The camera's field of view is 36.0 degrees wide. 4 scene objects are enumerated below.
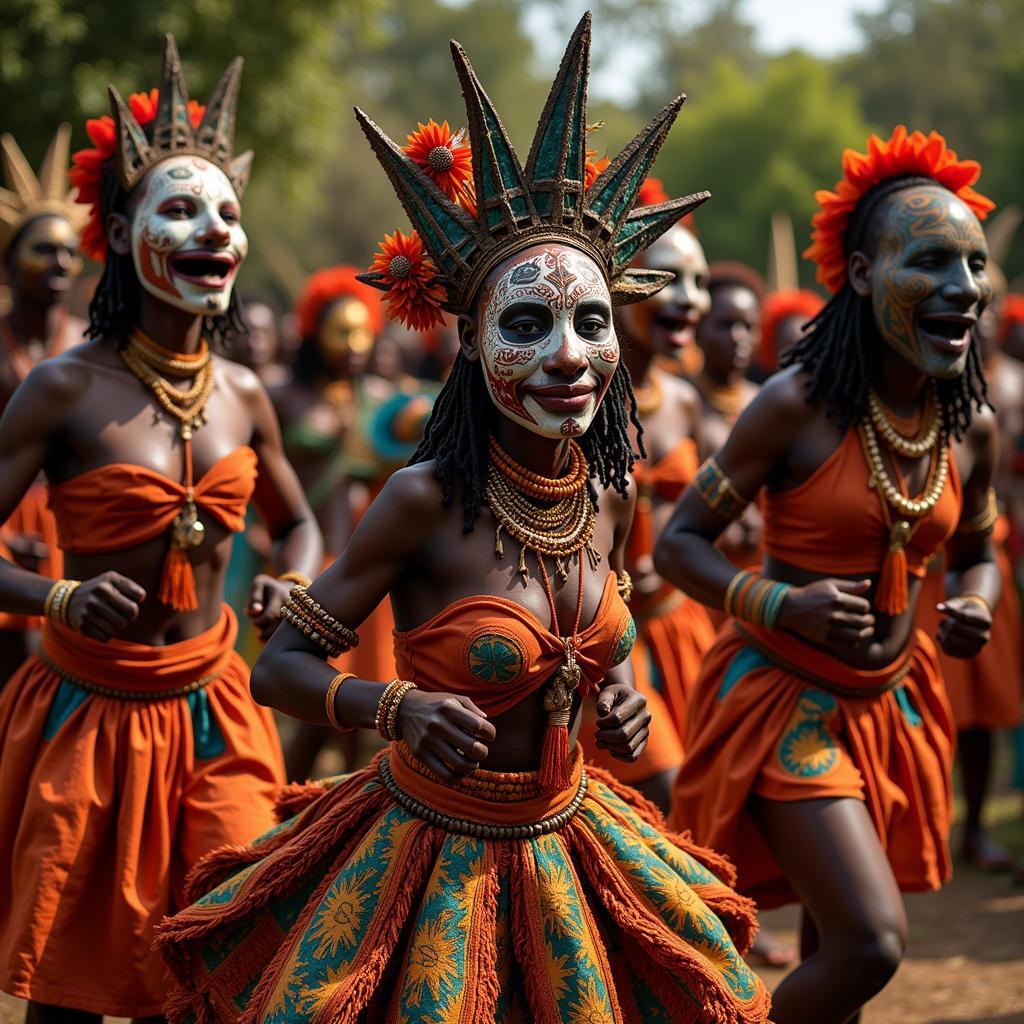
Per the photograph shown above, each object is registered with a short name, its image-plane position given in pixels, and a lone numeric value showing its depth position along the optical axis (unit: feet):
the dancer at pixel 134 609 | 14.57
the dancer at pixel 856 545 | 15.35
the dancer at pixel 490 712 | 11.02
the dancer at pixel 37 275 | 25.40
